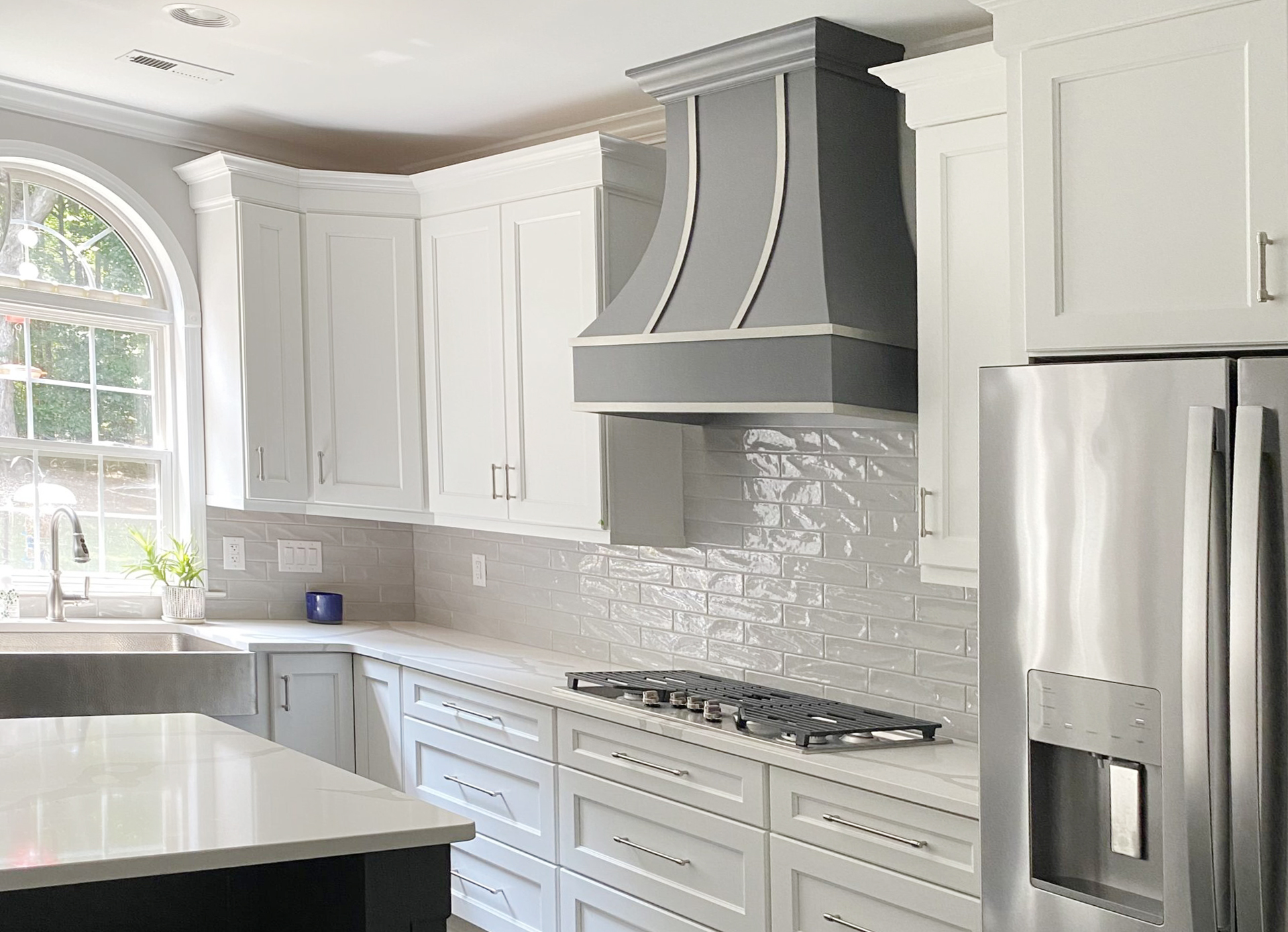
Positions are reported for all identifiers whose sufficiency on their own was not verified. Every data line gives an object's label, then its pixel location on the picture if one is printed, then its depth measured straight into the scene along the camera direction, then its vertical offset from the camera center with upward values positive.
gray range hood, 2.85 +0.49
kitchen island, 1.74 -0.58
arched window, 4.14 +0.29
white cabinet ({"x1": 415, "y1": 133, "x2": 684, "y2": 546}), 3.66 +0.35
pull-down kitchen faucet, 4.02 -0.42
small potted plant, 4.30 -0.45
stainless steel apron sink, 3.63 -0.70
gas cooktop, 2.83 -0.69
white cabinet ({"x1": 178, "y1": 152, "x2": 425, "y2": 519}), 4.29 +0.40
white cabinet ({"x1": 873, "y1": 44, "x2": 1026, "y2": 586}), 2.59 +0.36
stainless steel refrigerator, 1.82 -0.34
